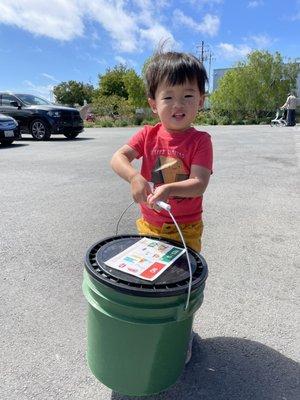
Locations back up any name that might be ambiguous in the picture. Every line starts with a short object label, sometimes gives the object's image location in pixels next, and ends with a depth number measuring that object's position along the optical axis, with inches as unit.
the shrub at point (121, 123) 1027.7
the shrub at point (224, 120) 1261.7
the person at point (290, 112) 814.3
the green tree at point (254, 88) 1457.9
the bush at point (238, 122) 1270.9
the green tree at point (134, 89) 1649.9
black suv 473.4
